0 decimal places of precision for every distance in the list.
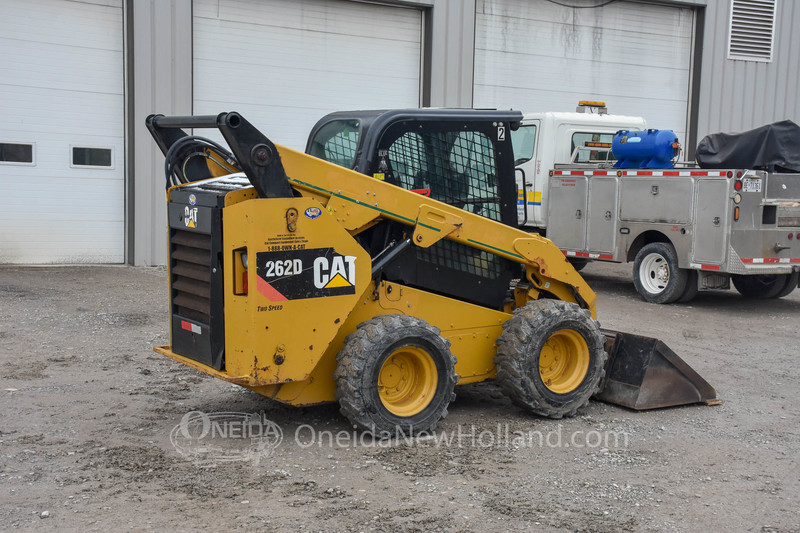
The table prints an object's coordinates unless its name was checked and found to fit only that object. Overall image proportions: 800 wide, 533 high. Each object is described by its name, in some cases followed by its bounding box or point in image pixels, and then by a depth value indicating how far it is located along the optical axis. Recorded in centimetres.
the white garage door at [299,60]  1504
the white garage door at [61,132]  1379
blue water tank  1245
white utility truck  1145
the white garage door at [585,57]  1734
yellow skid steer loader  556
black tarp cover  1154
